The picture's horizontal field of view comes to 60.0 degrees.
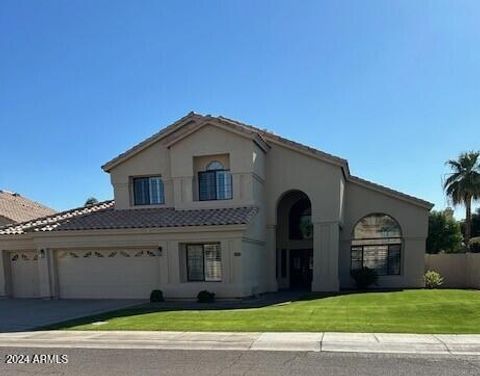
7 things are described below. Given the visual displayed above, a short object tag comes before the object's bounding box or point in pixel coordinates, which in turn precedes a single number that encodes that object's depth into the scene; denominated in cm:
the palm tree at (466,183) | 3319
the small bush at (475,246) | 3265
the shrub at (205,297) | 1738
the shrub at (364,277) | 2211
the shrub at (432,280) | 2273
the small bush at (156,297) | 1805
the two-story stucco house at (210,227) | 1859
